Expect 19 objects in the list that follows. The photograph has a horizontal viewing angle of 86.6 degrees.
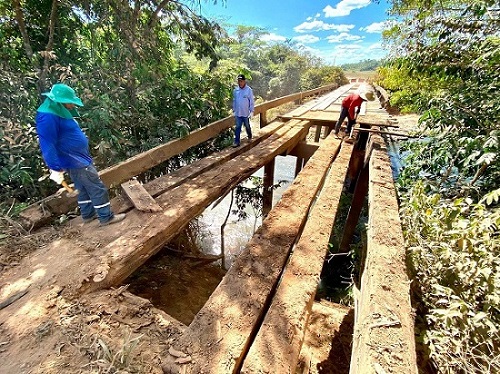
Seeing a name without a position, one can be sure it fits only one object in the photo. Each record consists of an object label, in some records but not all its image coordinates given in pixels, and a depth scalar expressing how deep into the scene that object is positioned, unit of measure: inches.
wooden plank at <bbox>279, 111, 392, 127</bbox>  278.0
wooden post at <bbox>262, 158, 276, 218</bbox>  301.9
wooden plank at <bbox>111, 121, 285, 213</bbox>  133.3
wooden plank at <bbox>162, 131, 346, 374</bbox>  58.7
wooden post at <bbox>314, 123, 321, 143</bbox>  462.2
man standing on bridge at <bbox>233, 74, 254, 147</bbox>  220.1
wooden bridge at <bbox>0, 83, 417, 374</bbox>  59.4
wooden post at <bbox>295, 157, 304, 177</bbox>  347.5
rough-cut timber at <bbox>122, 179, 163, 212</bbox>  121.6
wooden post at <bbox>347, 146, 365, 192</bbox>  255.1
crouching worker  230.2
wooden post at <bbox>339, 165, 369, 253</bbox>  232.2
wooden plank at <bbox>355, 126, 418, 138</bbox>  228.0
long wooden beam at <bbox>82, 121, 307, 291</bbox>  91.1
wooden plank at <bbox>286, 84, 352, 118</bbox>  358.6
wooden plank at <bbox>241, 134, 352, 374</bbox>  58.1
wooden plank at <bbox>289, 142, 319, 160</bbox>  288.7
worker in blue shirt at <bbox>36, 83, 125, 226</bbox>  101.0
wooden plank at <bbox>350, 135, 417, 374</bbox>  55.2
